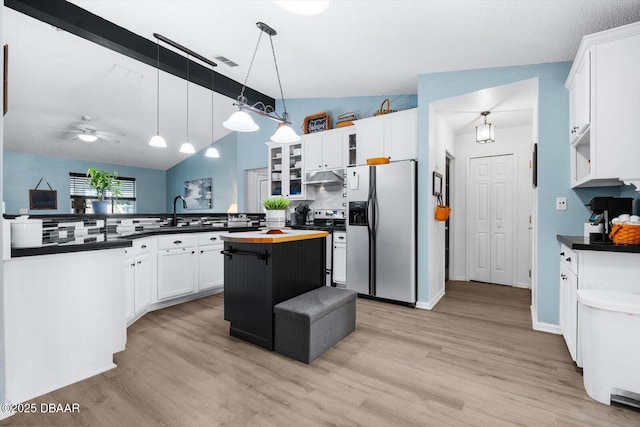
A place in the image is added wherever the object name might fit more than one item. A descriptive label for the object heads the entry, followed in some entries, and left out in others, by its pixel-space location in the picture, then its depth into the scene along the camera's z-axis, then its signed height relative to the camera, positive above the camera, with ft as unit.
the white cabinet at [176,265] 11.37 -2.15
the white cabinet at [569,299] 7.00 -2.25
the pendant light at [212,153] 16.74 +3.27
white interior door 15.34 -0.43
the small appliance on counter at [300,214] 16.22 -0.16
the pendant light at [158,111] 12.13 +6.19
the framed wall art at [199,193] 25.26 +1.55
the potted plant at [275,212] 8.85 -0.03
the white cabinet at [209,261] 12.81 -2.21
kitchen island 8.08 -1.87
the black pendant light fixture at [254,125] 8.98 +2.75
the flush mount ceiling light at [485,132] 12.78 +3.37
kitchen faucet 14.06 -0.46
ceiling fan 17.29 +5.19
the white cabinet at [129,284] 9.16 -2.29
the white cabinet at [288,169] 16.97 +2.44
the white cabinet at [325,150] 15.14 +3.21
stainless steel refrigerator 11.76 -0.82
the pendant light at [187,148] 14.62 +3.09
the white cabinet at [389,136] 12.39 +3.26
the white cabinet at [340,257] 13.78 -2.16
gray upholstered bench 7.39 -2.96
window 22.74 +1.60
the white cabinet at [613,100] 6.55 +2.49
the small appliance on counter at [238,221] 16.06 -0.53
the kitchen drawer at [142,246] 9.74 -1.19
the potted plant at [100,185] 11.00 +1.00
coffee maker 7.15 +0.04
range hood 15.48 +1.78
